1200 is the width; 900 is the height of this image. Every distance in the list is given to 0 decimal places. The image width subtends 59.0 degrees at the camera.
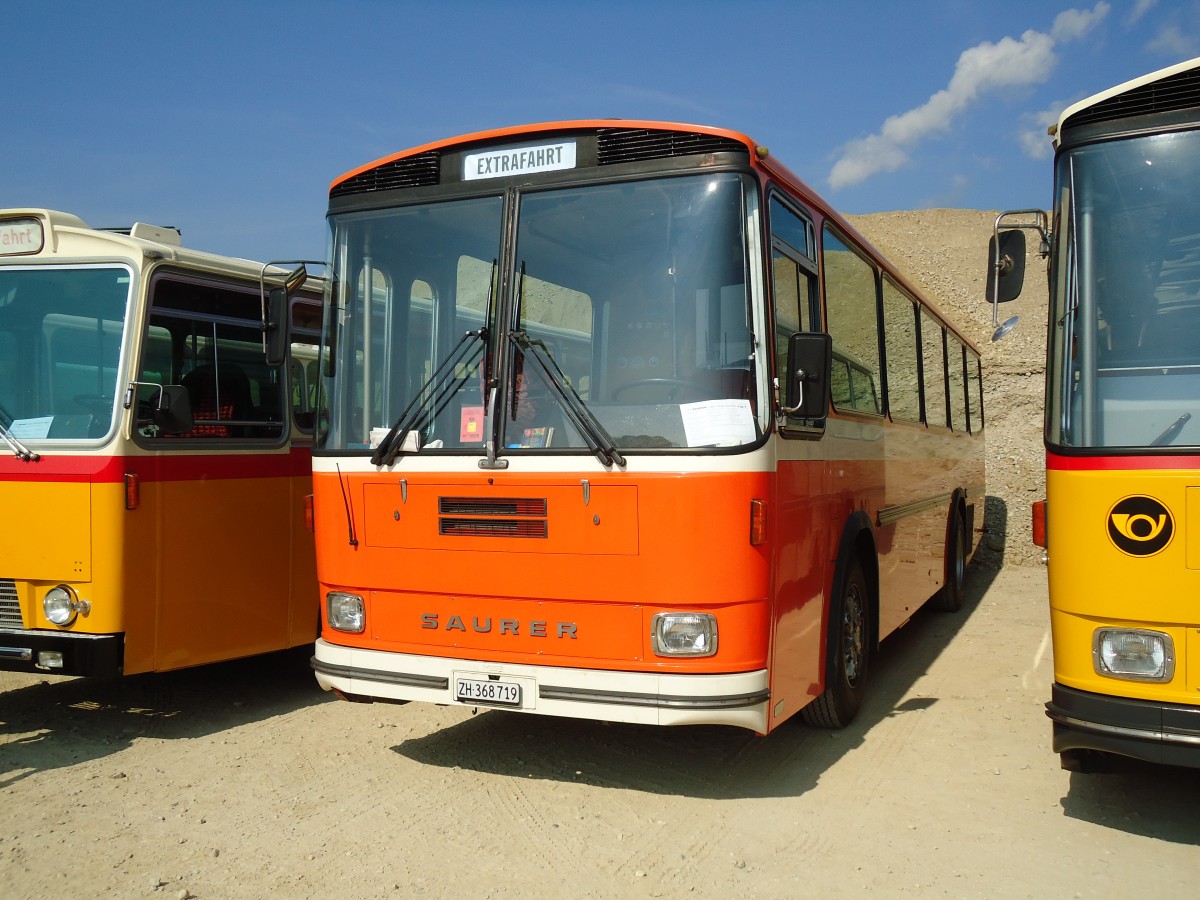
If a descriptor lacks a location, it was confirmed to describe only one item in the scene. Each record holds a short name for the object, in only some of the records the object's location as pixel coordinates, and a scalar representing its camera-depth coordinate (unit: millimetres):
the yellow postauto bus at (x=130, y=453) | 6168
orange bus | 4797
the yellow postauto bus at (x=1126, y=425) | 4191
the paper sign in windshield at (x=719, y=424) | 4762
